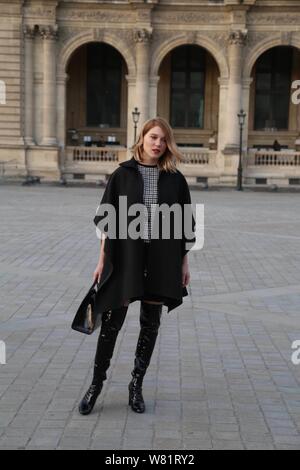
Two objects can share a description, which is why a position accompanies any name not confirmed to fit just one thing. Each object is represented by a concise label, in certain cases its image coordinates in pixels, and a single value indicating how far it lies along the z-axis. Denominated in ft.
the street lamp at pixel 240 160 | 119.75
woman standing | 16.25
